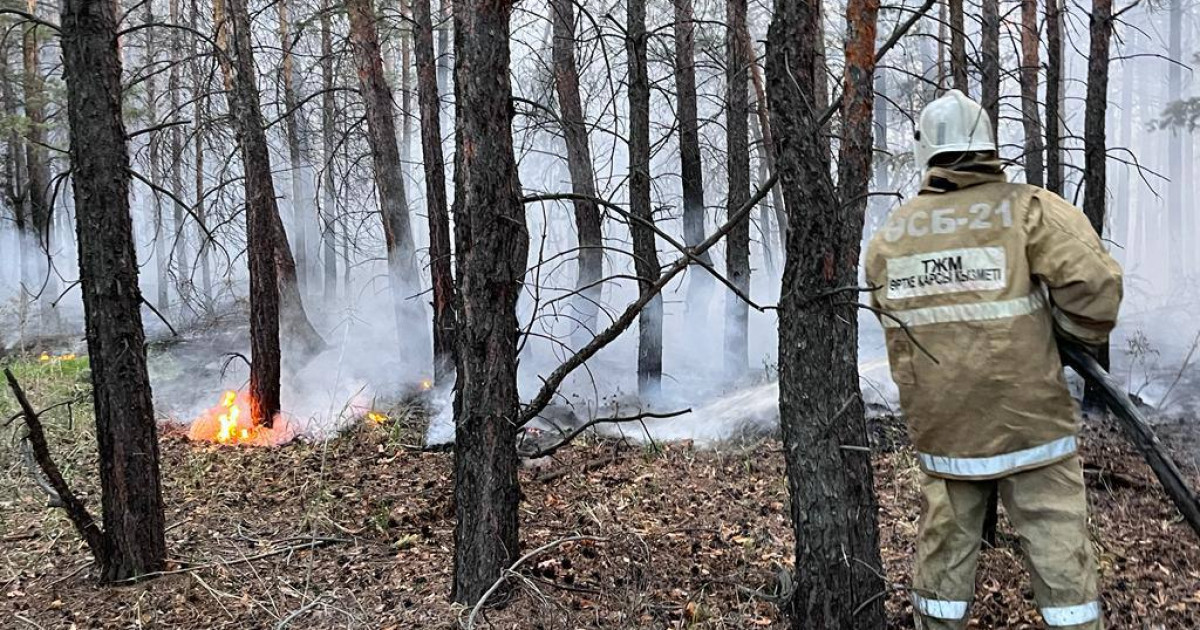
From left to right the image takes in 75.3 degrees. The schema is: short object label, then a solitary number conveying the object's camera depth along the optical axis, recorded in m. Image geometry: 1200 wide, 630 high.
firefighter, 2.83
